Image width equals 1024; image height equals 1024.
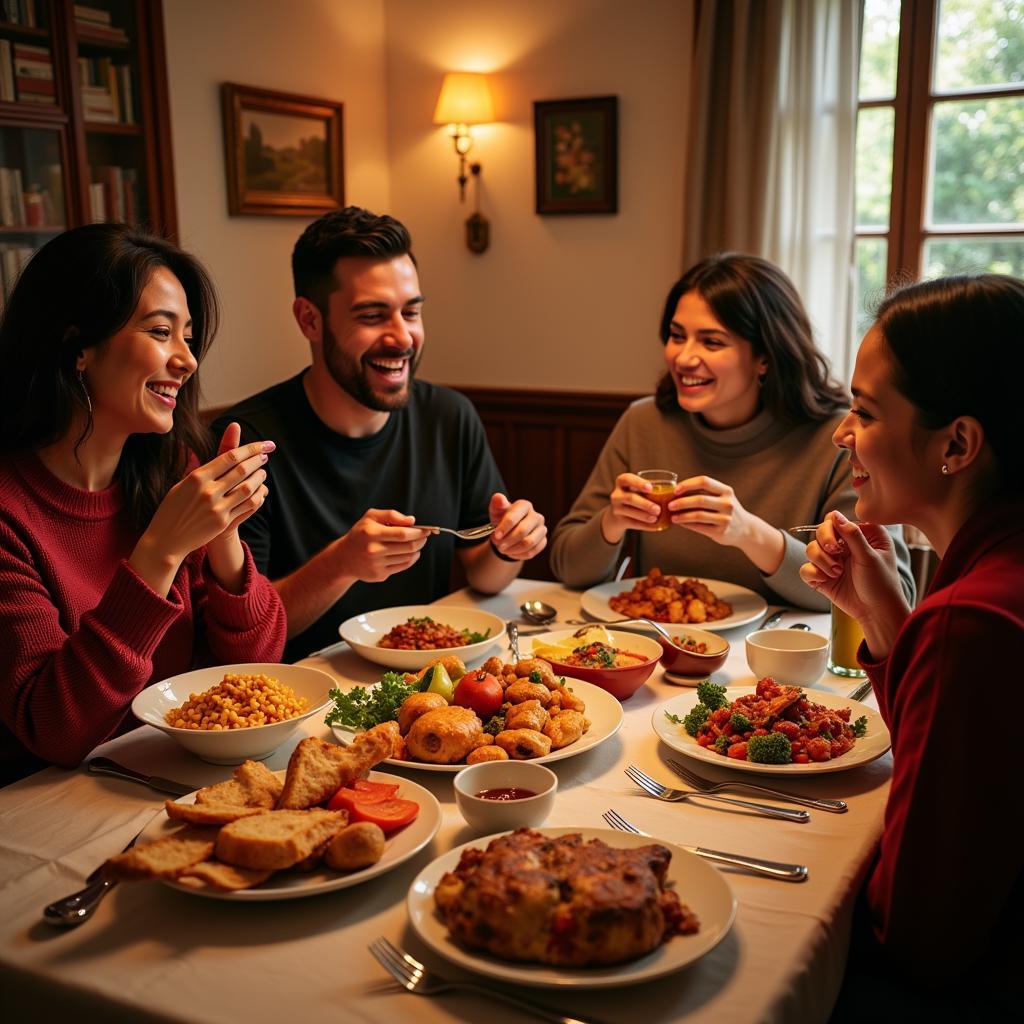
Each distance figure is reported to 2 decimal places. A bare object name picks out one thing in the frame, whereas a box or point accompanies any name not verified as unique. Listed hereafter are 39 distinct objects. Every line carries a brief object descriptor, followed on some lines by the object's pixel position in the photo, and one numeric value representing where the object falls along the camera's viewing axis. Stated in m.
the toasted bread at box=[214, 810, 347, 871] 1.20
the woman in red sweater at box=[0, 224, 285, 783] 1.60
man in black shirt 2.54
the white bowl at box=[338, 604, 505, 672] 1.94
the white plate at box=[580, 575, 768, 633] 2.21
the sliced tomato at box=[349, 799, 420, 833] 1.32
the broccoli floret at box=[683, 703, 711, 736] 1.65
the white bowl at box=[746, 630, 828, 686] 1.86
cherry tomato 1.63
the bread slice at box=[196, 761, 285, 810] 1.34
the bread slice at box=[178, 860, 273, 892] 1.18
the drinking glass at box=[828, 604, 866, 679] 1.96
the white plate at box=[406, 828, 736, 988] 1.04
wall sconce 4.73
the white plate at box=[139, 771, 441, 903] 1.18
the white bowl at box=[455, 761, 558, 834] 1.33
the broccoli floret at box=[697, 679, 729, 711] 1.70
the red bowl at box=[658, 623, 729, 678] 1.93
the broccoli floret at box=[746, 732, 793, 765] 1.53
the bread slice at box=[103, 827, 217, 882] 1.15
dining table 1.07
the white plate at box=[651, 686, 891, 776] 1.51
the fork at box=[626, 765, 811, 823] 1.43
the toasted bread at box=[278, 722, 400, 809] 1.32
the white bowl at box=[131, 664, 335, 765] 1.54
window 3.91
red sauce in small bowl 1.38
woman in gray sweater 2.60
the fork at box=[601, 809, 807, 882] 1.27
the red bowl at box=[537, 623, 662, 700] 1.80
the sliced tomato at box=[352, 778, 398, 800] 1.39
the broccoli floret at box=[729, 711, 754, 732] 1.60
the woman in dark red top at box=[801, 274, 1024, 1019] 1.20
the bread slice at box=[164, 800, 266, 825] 1.28
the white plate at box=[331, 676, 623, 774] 1.51
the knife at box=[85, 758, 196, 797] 1.51
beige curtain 4.00
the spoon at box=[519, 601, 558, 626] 2.27
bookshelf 3.38
